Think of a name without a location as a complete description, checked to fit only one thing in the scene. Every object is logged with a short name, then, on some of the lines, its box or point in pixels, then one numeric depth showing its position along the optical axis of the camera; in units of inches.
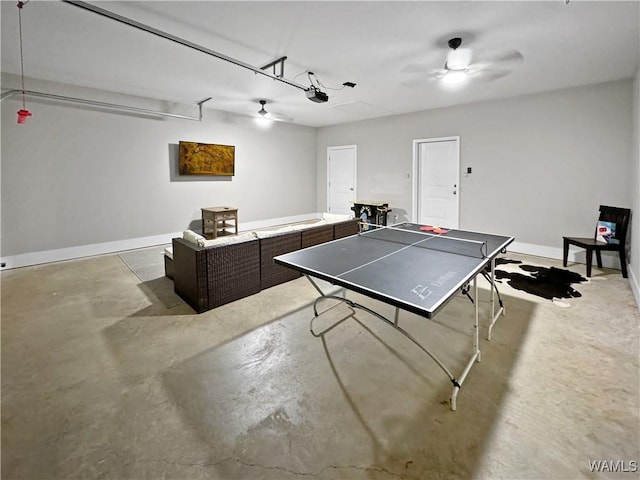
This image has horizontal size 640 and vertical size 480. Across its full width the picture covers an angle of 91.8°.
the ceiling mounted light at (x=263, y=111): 219.1
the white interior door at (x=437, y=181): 233.1
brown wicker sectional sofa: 117.6
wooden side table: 234.7
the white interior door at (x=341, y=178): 304.9
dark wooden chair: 154.2
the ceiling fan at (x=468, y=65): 130.1
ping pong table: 66.4
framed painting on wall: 233.5
